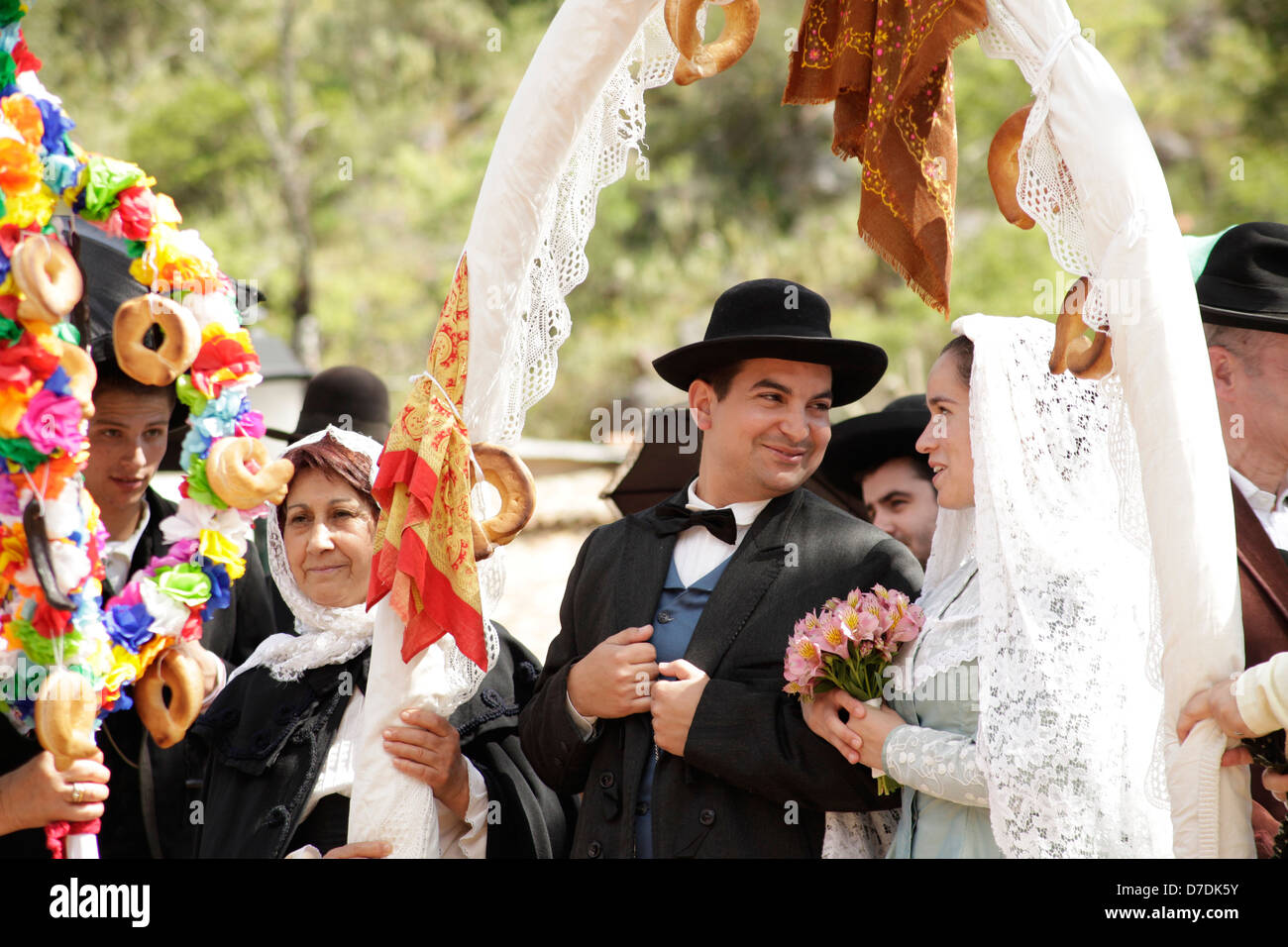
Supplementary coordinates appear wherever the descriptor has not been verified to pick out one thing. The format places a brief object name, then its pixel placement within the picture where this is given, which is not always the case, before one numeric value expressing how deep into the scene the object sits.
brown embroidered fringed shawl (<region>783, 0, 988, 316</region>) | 2.48
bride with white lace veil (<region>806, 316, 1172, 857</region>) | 2.49
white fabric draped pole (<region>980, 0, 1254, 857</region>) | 2.31
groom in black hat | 2.81
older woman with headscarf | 3.14
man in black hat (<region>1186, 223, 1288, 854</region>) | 2.96
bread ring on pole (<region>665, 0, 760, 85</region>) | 2.67
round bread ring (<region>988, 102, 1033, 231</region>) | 2.58
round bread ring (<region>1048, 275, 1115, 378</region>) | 2.51
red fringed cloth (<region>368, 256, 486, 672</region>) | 2.86
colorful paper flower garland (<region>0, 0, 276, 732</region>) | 2.46
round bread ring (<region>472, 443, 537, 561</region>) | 2.96
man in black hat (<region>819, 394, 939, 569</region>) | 4.19
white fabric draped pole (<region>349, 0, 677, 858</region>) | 2.86
